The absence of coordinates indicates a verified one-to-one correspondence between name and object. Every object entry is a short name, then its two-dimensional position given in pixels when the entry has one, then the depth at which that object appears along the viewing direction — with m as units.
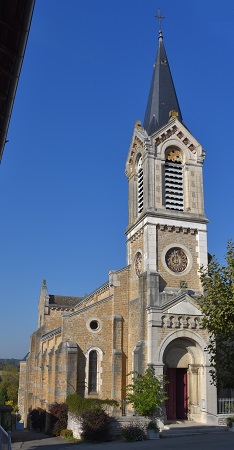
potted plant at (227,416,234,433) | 23.67
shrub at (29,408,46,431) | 30.03
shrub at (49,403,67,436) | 25.05
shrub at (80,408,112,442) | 21.62
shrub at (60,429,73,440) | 23.67
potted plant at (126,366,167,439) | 22.34
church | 25.39
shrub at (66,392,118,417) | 22.95
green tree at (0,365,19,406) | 65.64
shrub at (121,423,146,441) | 21.61
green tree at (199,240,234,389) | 16.34
